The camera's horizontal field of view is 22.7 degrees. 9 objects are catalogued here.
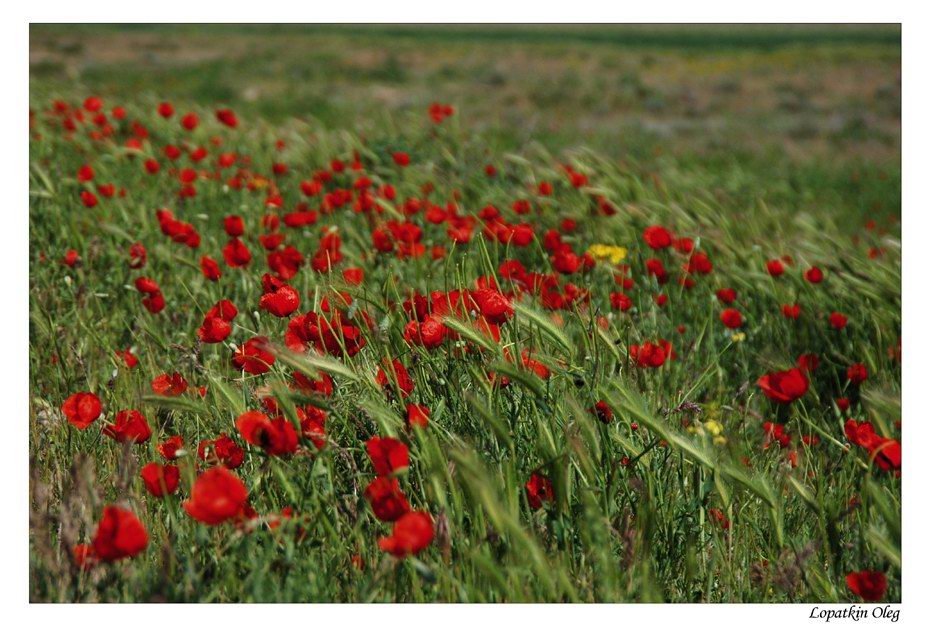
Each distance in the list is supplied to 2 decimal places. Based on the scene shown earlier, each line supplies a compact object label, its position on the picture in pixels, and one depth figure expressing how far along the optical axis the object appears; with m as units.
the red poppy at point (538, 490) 2.74
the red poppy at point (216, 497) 2.54
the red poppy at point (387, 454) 2.62
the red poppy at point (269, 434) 2.63
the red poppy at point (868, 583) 2.64
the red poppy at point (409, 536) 2.52
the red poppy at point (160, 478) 2.67
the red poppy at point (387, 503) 2.59
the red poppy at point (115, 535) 2.51
